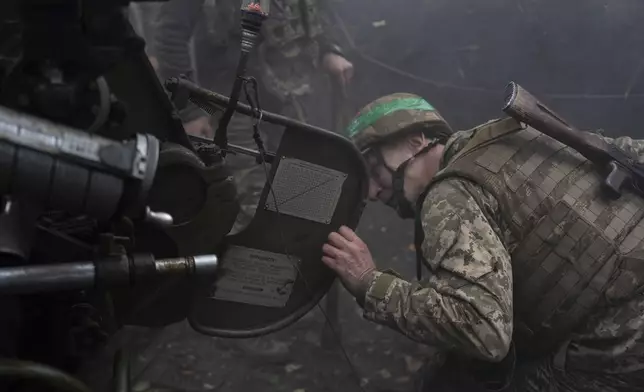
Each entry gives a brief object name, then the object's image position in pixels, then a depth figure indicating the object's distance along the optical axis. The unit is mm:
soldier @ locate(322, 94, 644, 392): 1765
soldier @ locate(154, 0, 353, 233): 3143
